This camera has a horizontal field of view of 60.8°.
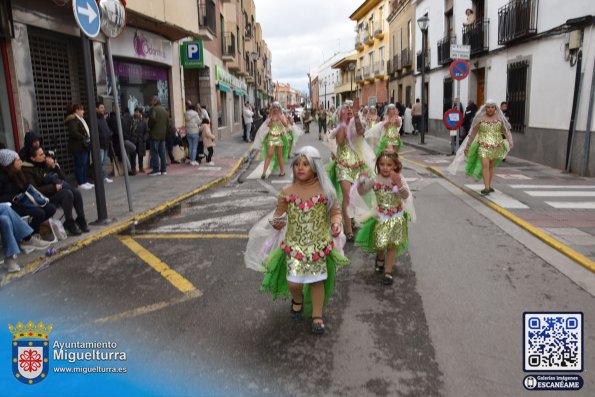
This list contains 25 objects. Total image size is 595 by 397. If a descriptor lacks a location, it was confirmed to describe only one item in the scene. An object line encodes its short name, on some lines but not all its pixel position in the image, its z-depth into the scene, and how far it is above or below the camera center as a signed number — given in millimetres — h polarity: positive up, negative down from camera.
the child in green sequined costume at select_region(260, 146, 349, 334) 3732 -875
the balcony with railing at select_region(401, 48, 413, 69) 29375 +3043
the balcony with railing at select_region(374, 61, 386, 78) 39834 +3386
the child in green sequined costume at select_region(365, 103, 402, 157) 11570 -485
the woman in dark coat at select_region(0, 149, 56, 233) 5504 -660
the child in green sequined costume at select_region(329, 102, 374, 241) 6160 -513
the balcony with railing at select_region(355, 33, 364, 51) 48781 +6724
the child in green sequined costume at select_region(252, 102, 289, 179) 11523 -446
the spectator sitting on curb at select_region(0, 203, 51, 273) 5031 -1105
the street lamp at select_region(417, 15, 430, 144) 19797 +2117
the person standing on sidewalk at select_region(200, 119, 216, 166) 14281 -598
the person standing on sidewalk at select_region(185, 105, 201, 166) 13797 -336
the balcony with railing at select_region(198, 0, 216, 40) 18234 +3586
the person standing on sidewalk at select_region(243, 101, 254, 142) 22906 -239
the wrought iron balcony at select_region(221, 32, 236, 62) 26906 +3786
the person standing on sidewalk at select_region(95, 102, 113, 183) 10461 -245
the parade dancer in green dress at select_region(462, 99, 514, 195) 8859 -532
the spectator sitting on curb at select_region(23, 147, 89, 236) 5996 -753
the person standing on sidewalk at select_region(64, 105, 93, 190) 9617 -335
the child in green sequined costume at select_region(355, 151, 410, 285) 4711 -911
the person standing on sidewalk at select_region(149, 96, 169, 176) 12195 -366
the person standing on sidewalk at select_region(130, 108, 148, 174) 12117 -370
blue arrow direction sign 6113 +1301
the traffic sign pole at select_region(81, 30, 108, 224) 6629 -289
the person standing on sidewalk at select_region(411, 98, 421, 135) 23559 -267
